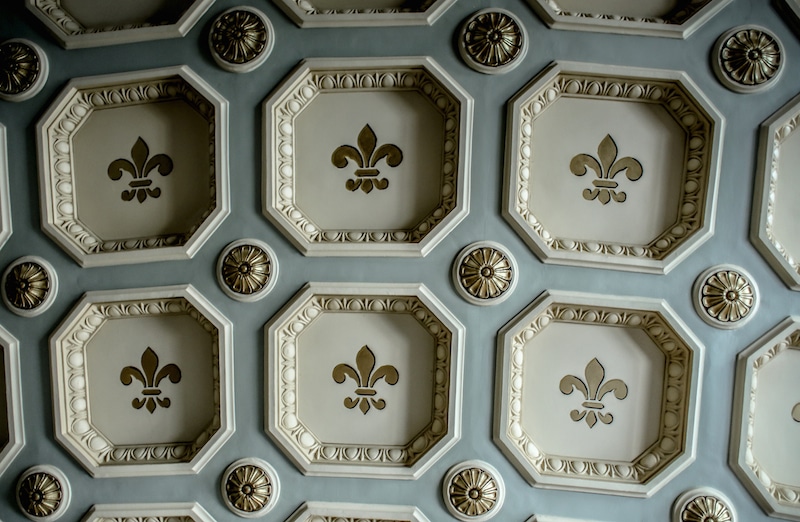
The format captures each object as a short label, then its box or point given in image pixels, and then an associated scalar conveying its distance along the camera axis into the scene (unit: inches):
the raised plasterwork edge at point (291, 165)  169.9
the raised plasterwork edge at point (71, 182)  173.8
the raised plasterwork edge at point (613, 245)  166.4
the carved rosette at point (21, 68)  176.2
